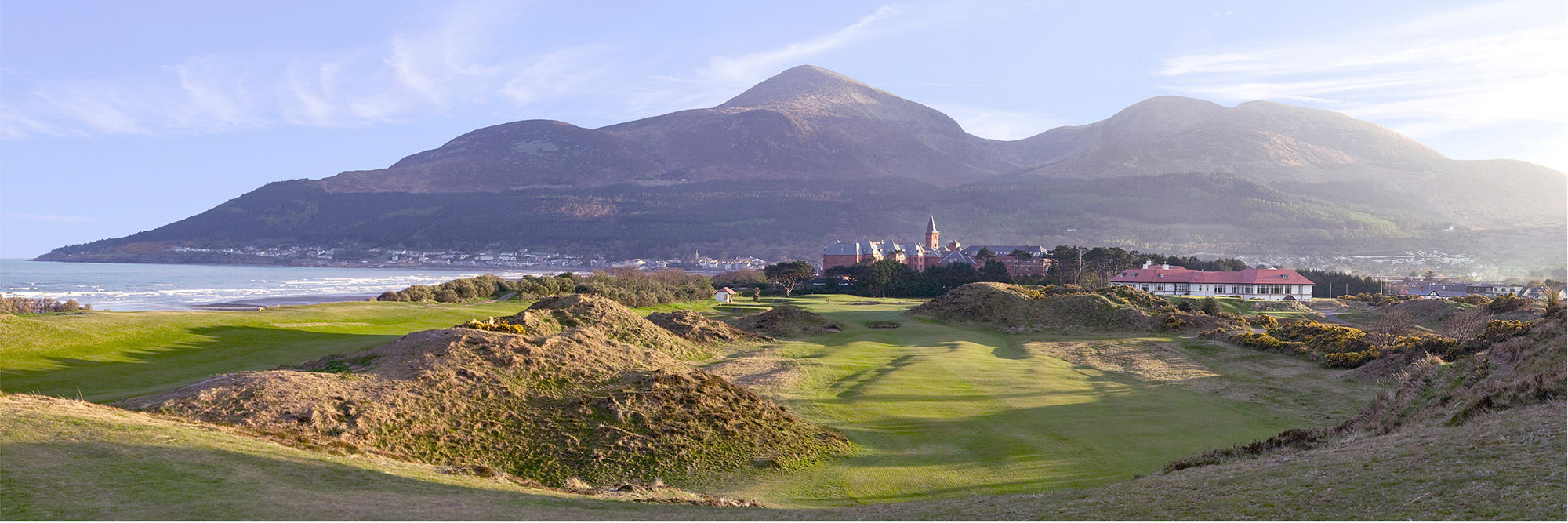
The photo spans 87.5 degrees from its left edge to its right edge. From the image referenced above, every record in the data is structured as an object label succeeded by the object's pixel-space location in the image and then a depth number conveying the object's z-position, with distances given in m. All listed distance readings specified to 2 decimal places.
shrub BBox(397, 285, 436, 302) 54.44
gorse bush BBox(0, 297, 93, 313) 39.33
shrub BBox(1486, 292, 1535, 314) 46.34
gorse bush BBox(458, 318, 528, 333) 23.64
